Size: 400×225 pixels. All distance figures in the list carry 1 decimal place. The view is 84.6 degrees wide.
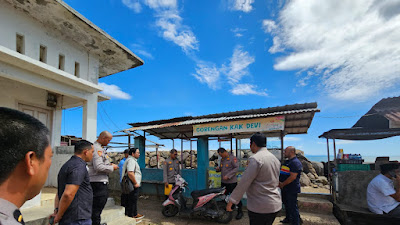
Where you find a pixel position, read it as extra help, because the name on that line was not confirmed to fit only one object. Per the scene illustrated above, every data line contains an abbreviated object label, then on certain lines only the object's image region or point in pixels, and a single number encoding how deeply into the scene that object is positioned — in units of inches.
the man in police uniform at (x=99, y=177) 142.5
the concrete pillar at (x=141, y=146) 388.8
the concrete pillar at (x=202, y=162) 312.2
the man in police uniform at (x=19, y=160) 34.3
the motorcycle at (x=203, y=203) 228.9
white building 190.9
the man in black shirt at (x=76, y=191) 99.6
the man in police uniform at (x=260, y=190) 114.4
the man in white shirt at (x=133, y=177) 216.5
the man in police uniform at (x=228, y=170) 261.1
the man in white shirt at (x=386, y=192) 183.9
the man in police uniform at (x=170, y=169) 281.4
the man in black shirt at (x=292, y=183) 201.3
